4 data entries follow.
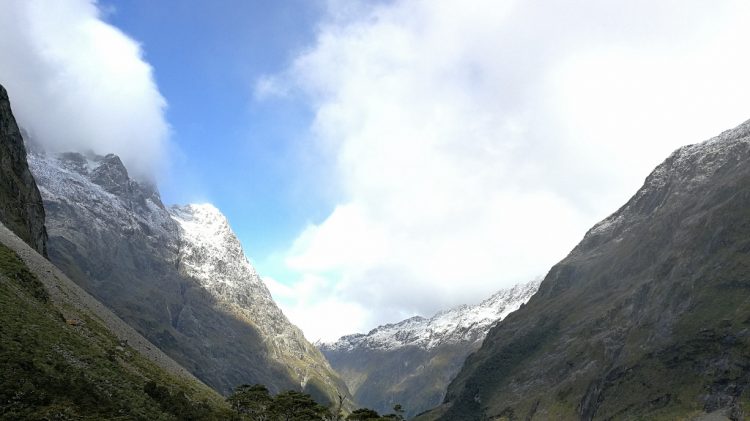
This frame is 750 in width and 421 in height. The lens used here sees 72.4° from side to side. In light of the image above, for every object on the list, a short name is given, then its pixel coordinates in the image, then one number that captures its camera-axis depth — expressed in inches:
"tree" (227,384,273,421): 4527.6
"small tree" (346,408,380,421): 4132.6
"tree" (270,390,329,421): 4027.1
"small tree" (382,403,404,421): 4603.6
